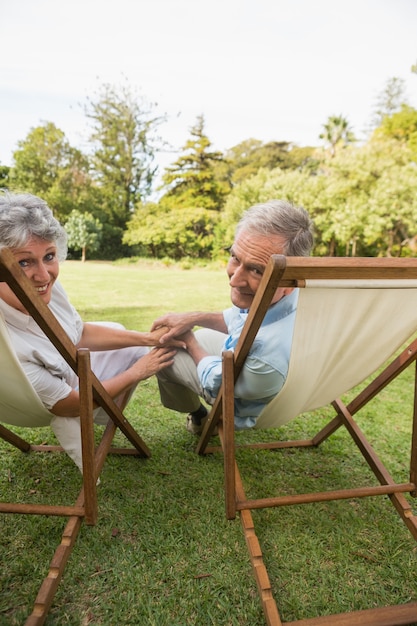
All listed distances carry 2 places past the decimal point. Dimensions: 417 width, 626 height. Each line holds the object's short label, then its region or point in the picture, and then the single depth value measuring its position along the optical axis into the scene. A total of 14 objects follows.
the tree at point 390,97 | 23.61
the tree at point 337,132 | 24.30
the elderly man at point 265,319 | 1.57
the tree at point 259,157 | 26.92
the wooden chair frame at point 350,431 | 1.17
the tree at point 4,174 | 21.25
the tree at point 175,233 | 19.39
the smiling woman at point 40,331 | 1.65
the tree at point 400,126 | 18.27
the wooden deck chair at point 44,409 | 1.22
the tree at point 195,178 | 22.23
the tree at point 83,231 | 18.78
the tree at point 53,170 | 21.83
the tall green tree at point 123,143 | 23.33
